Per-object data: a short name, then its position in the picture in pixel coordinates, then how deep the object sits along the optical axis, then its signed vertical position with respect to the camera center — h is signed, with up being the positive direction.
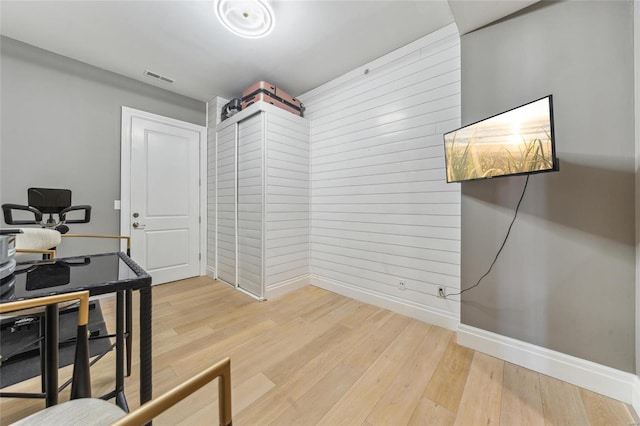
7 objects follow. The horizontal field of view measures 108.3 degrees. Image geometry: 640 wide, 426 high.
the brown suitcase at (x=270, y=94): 2.76 +1.48
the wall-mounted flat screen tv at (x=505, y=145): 1.27 +0.43
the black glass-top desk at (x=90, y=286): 0.80 -0.27
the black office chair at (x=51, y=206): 1.74 +0.04
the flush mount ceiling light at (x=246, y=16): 1.70 +1.52
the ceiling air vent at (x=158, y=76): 2.79 +1.68
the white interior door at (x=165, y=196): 2.99 +0.21
